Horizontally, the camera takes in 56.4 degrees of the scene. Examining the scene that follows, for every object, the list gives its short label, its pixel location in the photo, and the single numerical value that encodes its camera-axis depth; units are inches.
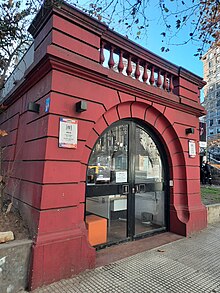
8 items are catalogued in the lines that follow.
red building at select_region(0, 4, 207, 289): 112.4
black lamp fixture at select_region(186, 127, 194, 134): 193.4
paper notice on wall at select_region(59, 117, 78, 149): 116.1
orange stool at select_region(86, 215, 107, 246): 140.0
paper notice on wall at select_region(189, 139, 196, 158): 195.8
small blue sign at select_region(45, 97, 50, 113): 115.2
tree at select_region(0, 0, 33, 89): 190.5
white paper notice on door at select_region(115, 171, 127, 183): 157.9
